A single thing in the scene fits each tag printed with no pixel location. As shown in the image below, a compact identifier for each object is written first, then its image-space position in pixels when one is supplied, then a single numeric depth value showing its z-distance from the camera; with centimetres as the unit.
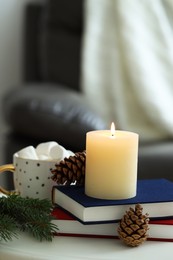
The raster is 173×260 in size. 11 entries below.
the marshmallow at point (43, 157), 106
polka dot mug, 102
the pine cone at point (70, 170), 97
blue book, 89
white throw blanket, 209
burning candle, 92
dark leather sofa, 179
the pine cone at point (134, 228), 87
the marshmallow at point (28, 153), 106
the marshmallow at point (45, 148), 108
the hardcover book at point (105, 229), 91
